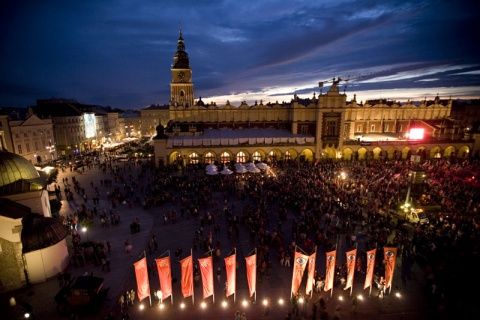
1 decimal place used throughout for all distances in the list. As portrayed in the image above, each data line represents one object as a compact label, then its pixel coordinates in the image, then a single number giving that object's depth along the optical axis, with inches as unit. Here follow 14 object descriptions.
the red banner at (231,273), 442.3
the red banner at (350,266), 471.8
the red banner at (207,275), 435.2
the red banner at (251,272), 447.5
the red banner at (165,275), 431.8
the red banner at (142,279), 424.8
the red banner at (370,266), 477.4
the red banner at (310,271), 453.1
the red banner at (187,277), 434.0
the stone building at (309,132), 1534.2
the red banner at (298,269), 444.5
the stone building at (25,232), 517.0
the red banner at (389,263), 474.6
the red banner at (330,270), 462.1
